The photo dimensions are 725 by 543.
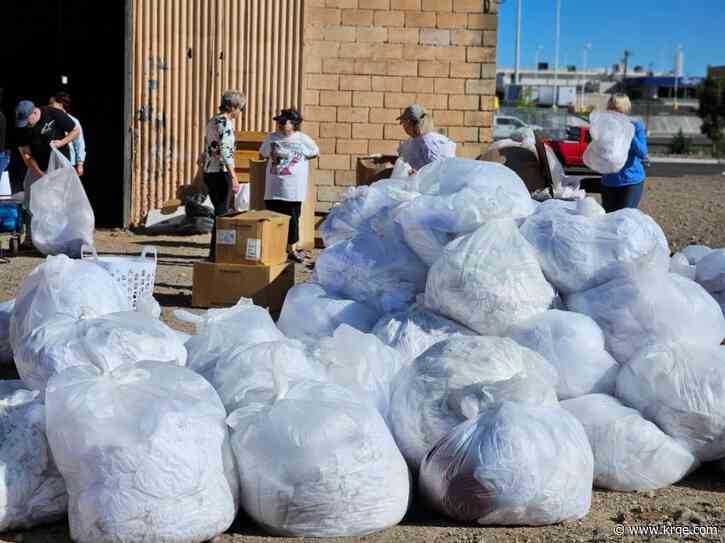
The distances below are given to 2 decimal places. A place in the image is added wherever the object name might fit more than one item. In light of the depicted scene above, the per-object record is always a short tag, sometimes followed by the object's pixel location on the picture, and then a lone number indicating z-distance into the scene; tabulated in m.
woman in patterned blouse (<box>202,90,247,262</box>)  8.58
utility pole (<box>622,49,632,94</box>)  89.44
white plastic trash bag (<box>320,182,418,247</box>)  5.41
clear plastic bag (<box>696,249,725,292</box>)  5.62
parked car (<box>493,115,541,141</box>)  28.47
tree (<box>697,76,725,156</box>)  41.25
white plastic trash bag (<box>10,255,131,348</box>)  4.70
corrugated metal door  11.10
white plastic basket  6.35
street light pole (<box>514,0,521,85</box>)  54.47
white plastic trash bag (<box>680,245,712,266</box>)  6.23
